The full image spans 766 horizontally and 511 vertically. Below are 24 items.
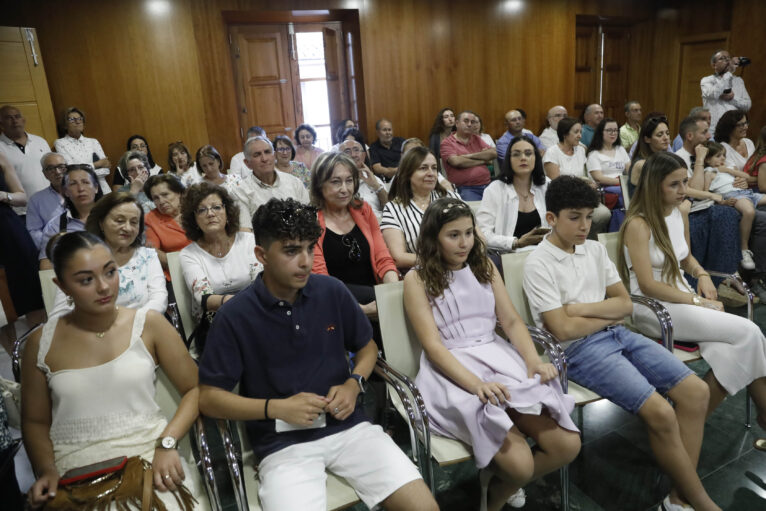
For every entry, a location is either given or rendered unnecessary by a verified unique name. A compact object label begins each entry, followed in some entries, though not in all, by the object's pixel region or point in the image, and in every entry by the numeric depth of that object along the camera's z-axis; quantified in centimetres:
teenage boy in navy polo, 142
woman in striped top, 274
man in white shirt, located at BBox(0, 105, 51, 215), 411
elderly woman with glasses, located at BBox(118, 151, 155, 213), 368
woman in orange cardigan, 249
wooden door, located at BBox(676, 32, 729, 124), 809
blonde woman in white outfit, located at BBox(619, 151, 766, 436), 197
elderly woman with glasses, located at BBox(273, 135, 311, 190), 435
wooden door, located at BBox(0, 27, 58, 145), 464
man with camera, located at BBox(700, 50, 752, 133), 614
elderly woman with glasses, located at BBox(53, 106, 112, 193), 506
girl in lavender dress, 157
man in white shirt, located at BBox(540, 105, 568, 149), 667
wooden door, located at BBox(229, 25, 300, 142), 630
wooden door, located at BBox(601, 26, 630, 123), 861
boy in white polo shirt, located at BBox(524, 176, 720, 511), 175
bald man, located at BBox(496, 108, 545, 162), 591
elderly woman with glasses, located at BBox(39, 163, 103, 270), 271
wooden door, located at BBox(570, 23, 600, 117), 824
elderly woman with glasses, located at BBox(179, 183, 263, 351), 229
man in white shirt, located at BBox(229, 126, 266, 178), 531
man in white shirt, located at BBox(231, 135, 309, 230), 336
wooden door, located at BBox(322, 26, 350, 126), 671
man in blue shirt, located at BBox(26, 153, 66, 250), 324
